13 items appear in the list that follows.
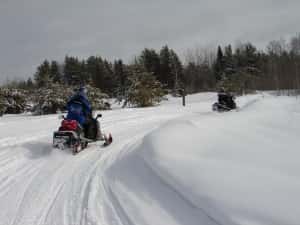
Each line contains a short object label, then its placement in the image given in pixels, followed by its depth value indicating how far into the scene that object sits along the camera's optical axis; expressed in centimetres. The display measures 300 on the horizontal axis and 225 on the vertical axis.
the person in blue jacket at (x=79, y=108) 938
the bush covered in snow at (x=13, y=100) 3714
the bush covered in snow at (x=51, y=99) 3284
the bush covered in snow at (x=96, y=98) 3297
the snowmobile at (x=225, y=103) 1859
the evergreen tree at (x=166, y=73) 5997
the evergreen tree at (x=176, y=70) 5711
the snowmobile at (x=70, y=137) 859
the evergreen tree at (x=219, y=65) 7059
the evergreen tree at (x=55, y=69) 6183
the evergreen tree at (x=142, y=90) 3525
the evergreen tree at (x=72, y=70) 5909
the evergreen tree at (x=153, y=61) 6003
